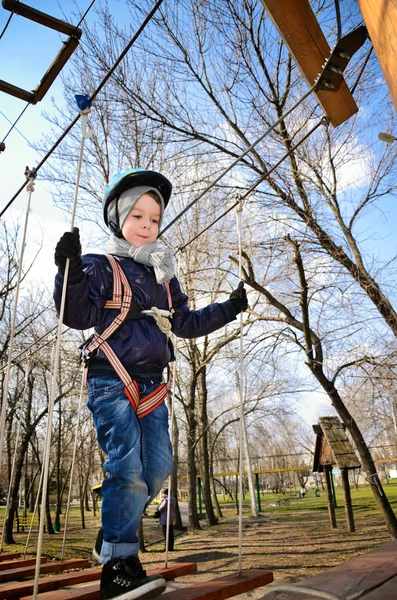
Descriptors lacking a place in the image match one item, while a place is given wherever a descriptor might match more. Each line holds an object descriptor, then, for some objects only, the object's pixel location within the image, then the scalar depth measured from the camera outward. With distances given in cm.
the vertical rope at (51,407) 163
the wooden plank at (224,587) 183
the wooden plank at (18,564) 394
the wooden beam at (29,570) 336
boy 191
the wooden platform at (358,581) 148
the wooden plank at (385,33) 176
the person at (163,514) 1038
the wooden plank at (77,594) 200
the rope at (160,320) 230
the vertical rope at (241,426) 221
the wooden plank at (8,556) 473
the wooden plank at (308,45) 262
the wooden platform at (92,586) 189
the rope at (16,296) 248
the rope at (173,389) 286
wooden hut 1112
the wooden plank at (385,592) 146
